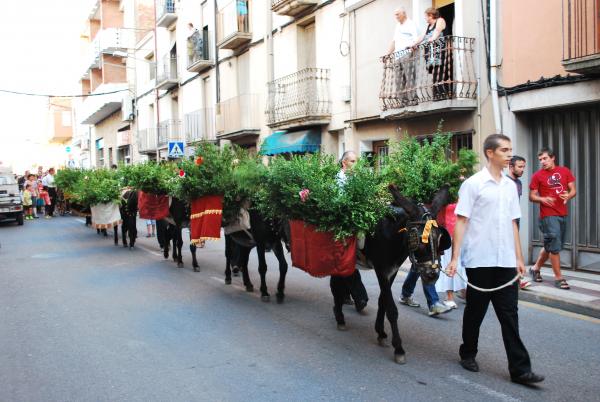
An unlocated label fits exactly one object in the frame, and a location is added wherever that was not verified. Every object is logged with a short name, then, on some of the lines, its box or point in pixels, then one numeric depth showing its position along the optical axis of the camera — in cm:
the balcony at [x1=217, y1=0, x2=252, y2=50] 2192
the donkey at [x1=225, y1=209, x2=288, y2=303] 811
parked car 2211
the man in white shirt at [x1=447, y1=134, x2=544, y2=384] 482
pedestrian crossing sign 2093
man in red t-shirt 854
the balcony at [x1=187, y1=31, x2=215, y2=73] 2572
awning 1816
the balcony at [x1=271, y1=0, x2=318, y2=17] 1778
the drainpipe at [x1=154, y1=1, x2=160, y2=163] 3284
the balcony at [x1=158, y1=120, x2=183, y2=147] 3116
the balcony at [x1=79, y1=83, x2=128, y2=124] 4066
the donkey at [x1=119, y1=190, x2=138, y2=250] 1371
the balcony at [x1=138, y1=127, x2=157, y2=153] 3453
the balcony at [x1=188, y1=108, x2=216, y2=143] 2661
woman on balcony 1212
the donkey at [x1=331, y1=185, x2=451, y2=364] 505
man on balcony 1307
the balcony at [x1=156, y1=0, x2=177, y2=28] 2983
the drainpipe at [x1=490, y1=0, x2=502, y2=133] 1149
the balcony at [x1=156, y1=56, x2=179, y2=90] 3048
